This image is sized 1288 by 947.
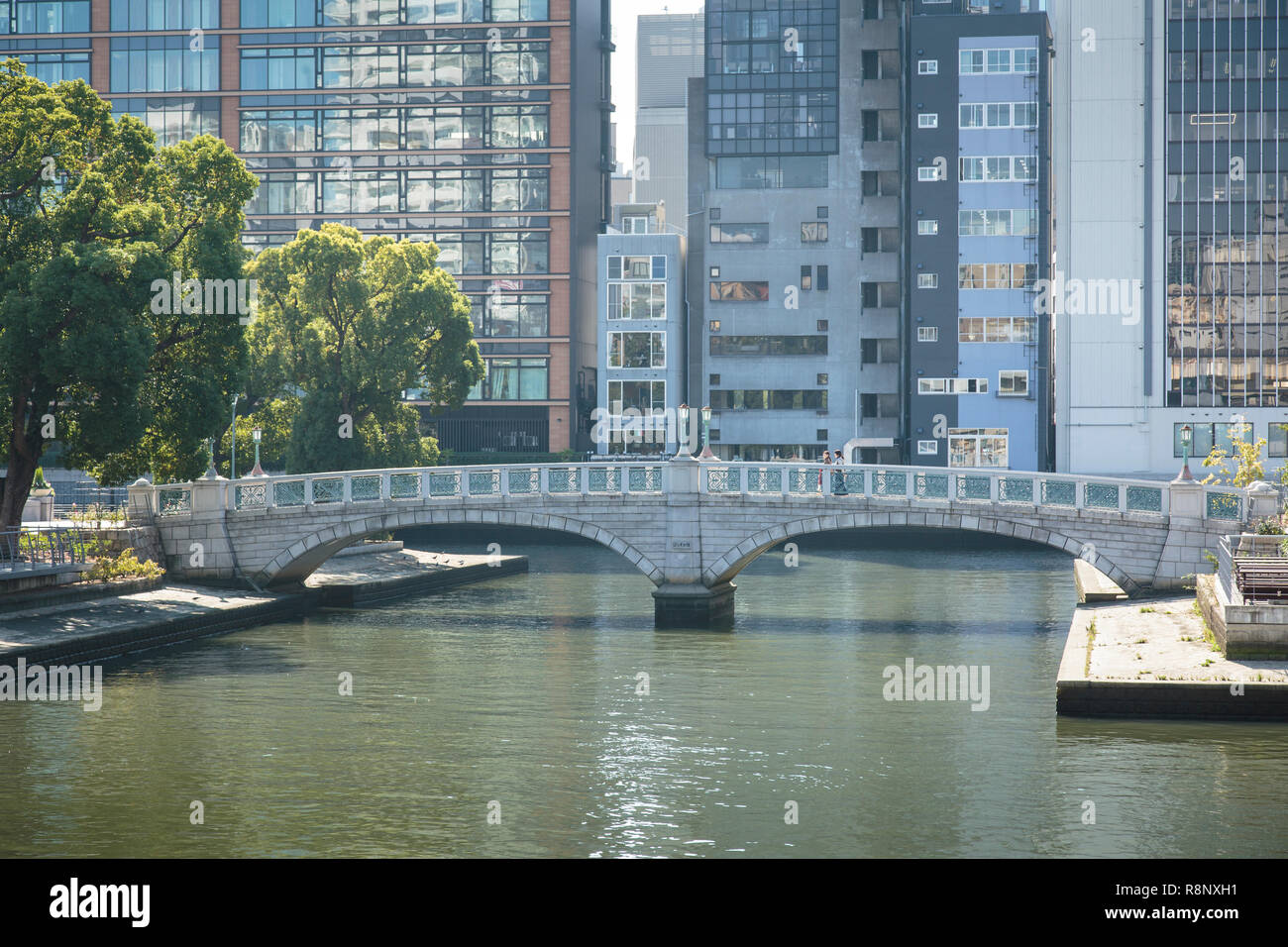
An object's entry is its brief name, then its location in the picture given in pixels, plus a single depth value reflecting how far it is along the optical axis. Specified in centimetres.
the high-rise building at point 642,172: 15320
